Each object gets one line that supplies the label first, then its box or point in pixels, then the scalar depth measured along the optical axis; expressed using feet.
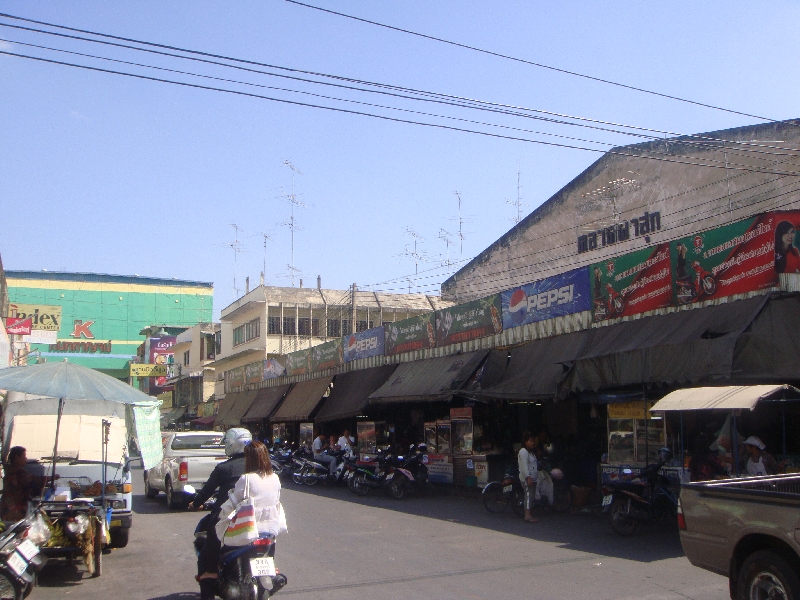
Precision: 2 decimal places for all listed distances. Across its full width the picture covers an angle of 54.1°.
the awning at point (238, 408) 126.00
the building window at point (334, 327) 152.87
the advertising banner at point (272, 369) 121.17
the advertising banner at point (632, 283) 46.96
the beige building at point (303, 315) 149.79
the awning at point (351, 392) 80.89
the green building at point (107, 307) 273.13
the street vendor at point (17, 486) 30.96
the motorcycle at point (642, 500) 39.86
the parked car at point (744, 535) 19.85
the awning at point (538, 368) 51.11
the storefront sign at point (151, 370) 220.23
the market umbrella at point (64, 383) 30.35
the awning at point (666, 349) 39.22
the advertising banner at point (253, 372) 132.36
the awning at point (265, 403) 112.57
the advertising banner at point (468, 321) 64.49
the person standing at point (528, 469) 46.60
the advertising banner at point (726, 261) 39.88
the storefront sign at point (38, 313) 141.08
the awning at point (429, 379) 62.03
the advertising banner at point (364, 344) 86.84
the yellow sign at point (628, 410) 48.44
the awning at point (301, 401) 95.37
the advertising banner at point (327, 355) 97.81
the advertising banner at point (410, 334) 75.46
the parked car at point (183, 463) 52.80
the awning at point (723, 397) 32.60
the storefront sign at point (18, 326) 107.44
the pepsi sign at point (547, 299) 53.98
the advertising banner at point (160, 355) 225.05
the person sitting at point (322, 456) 73.46
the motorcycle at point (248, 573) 19.71
